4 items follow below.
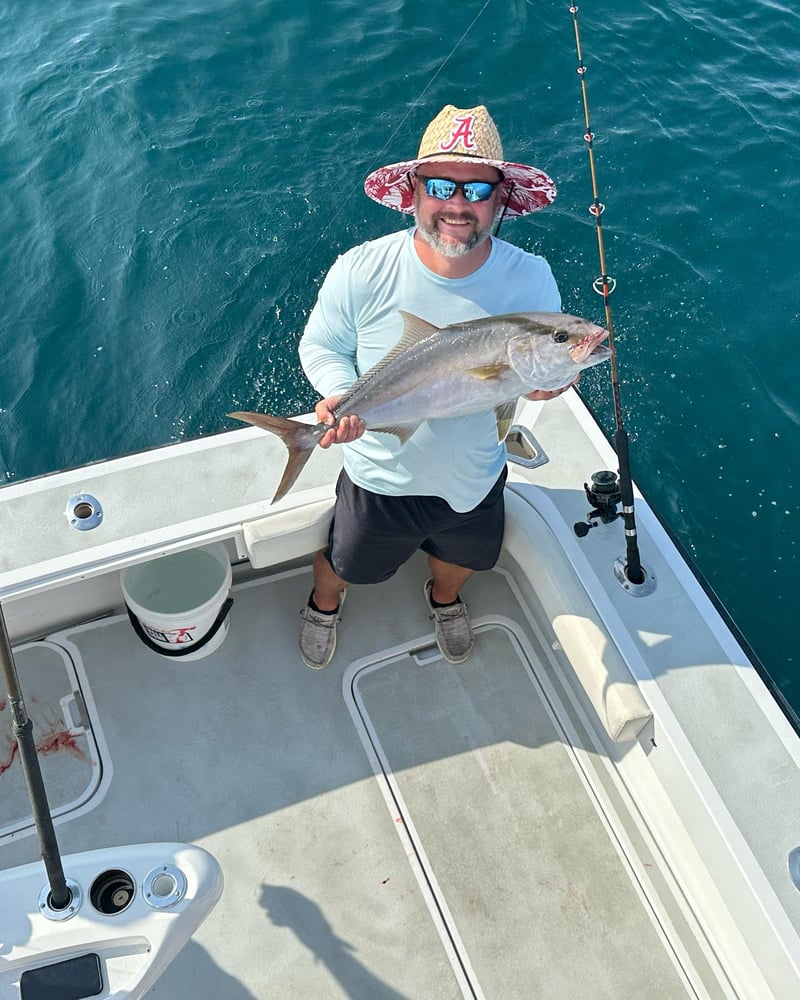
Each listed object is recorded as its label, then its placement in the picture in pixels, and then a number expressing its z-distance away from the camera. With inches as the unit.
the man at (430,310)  90.4
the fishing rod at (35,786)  78.0
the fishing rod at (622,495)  112.5
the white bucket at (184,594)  125.2
